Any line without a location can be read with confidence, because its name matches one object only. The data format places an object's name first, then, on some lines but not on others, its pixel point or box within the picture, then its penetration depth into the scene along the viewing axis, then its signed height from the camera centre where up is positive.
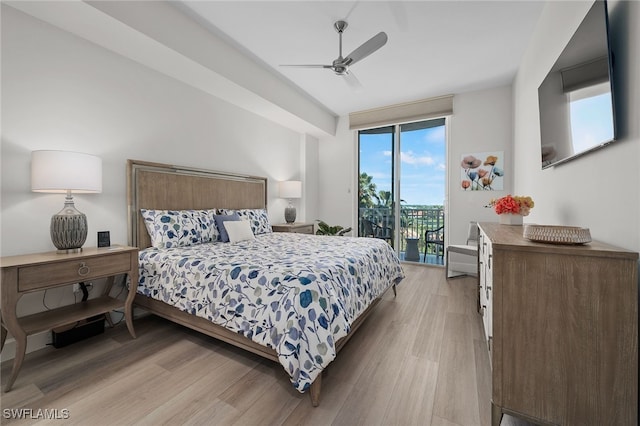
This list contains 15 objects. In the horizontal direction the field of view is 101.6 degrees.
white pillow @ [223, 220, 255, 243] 2.98 -0.20
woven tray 1.14 -0.10
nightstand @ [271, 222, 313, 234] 4.22 -0.24
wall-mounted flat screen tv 1.21 +0.67
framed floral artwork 3.98 +0.66
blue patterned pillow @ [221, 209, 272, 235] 3.52 -0.07
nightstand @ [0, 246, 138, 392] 1.58 -0.45
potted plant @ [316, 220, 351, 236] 4.75 -0.31
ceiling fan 2.26 +1.49
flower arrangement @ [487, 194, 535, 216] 2.12 +0.07
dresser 1.02 -0.51
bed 1.50 -0.45
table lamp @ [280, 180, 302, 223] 4.49 +0.39
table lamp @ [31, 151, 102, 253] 1.83 +0.23
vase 2.18 -0.04
